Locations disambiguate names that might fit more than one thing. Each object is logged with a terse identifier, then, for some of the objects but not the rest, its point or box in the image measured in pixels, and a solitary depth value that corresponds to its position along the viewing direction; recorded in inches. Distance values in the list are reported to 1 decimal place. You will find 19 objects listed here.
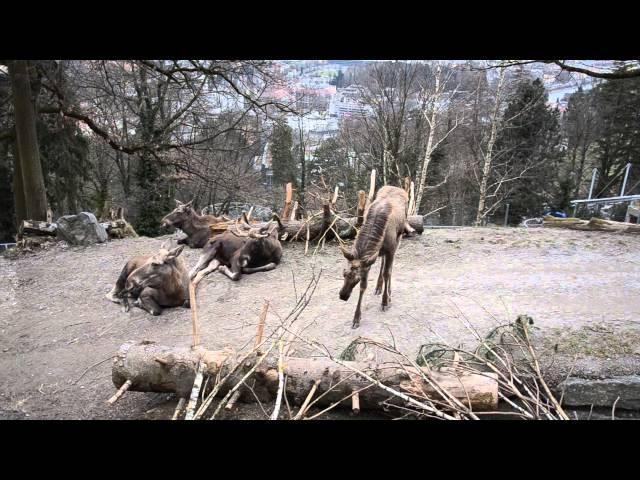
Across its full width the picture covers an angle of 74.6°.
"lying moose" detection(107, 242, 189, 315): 206.4
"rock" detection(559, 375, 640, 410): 124.7
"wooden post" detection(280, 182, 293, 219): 336.4
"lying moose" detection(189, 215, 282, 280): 265.0
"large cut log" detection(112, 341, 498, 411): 122.3
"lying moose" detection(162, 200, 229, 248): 300.8
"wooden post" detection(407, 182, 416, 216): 328.8
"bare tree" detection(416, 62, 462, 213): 438.0
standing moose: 175.0
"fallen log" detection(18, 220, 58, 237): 305.9
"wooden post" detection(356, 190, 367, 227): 319.9
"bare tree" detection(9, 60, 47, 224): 299.4
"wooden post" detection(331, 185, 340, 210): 325.1
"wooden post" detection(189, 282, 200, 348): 136.2
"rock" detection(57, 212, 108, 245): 308.2
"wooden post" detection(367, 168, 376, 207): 263.0
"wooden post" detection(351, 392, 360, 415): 113.8
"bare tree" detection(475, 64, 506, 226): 518.0
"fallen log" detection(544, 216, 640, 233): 328.5
